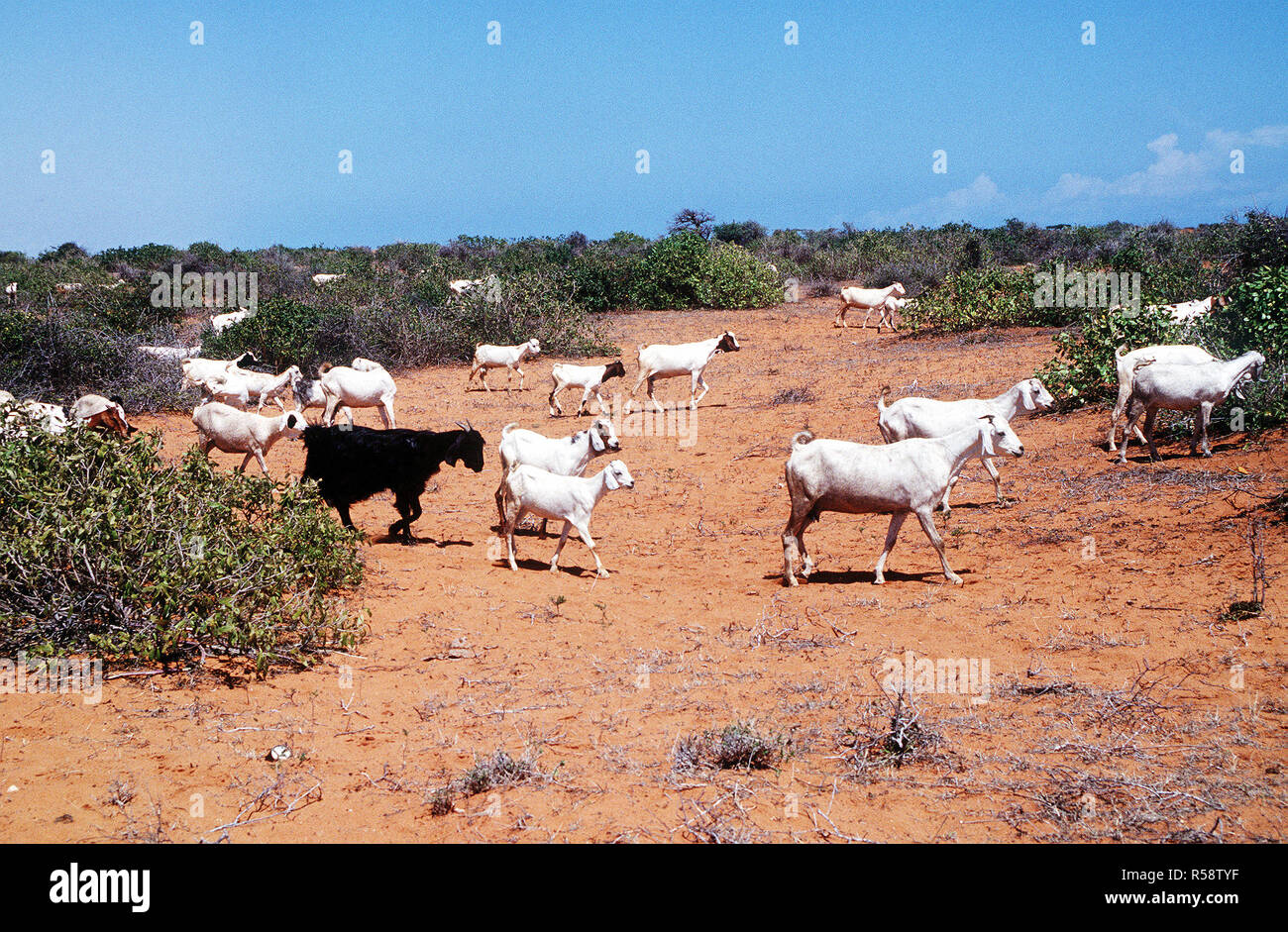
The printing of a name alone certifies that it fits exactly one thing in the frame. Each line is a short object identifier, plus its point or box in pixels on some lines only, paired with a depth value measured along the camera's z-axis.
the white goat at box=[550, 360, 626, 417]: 16.98
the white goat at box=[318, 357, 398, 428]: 14.97
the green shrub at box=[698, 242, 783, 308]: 29.91
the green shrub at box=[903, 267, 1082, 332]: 21.33
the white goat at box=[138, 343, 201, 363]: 18.69
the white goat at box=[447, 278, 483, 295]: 24.02
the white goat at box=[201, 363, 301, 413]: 16.53
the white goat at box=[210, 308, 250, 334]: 21.28
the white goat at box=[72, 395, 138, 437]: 12.59
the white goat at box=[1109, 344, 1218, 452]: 11.63
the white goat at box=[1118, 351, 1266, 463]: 10.97
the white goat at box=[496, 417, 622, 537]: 10.54
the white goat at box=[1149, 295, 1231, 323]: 14.57
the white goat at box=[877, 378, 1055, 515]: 10.67
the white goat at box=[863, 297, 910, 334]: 24.50
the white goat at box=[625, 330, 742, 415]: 17.52
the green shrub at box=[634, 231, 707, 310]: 30.25
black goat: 10.09
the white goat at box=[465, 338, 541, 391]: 19.62
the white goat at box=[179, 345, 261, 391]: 17.28
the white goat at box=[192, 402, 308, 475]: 12.48
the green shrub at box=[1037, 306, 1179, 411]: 13.78
